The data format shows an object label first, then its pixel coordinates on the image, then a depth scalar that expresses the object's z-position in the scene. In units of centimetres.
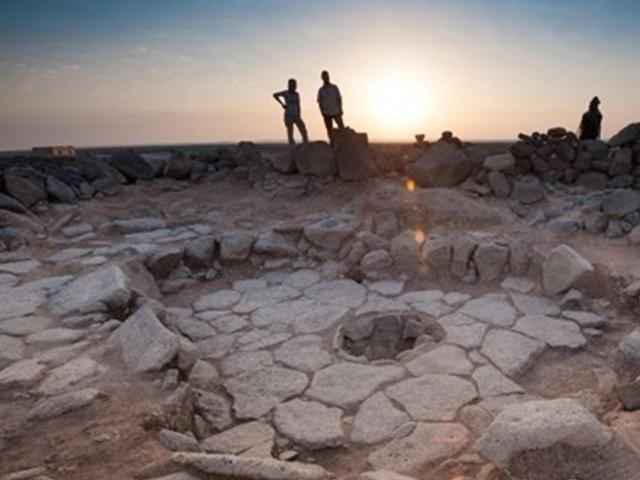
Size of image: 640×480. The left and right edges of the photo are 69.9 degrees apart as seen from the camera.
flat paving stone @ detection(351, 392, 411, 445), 314
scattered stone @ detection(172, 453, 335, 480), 217
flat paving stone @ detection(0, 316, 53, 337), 381
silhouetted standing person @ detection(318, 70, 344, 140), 979
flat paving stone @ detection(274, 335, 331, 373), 404
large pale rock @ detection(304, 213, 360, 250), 640
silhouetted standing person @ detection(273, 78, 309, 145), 1059
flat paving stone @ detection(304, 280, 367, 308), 522
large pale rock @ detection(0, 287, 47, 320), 418
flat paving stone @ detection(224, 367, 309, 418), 353
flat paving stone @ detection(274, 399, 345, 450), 312
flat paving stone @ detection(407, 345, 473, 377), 380
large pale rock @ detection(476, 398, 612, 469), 215
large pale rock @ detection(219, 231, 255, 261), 626
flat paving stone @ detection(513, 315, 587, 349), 412
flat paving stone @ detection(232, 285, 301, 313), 523
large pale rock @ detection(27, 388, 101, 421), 271
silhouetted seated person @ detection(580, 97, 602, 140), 1012
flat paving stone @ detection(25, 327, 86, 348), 365
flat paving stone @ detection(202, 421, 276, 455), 307
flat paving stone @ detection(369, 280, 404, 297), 540
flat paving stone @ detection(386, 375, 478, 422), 329
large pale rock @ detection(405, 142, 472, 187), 784
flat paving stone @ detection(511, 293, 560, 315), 470
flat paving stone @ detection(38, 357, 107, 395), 301
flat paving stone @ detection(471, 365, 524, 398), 351
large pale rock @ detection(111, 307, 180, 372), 333
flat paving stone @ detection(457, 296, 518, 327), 457
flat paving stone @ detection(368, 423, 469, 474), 280
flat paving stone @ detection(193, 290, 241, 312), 527
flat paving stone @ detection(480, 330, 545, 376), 383
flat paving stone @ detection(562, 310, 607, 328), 437
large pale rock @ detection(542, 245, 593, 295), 492
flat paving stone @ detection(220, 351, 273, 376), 405
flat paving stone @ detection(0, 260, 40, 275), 529
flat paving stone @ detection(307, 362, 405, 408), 356
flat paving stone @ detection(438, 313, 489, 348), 422
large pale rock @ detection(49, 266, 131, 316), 425
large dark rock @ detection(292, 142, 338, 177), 873
